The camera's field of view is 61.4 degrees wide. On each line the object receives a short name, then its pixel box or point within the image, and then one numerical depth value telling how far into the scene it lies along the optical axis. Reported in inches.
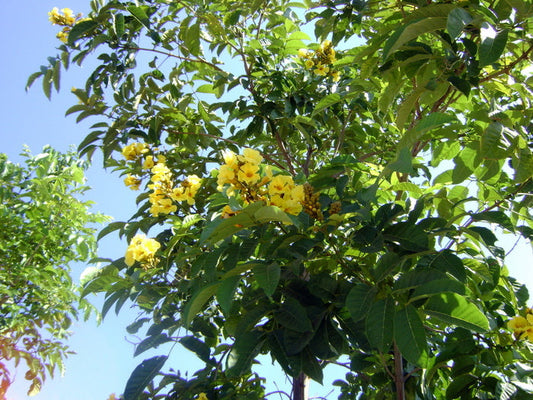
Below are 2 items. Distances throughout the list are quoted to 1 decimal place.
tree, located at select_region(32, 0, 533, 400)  39.4
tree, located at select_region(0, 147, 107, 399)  140.7
